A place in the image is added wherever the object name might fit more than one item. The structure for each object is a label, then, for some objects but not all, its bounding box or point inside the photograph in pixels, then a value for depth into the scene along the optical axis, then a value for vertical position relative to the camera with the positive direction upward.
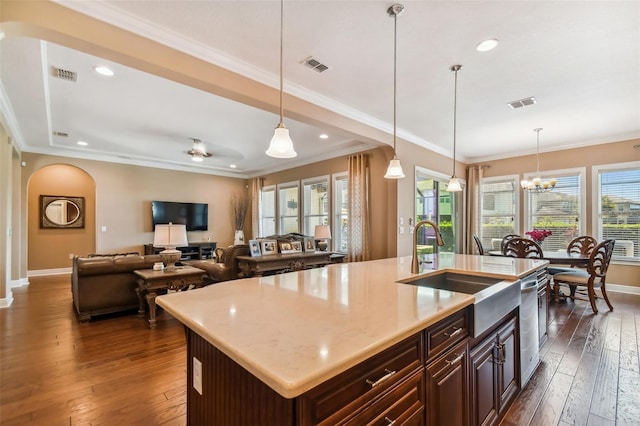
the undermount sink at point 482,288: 1.58 -0.54
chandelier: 4.91 +0.50
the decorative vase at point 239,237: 8.30 -0.67
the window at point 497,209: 6.35 +0.09
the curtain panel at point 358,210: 5.54 +0.06
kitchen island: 0.82 -0.42
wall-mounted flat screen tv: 7.60 -0.01
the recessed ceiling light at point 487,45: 2.59 +1.52
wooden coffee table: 3.65 -0.90
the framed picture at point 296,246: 5.20 -0.59
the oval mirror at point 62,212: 6.91 +0.04
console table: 4.39 -0.80
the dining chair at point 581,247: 4.55 -0.61
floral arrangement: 4.59 -0.35
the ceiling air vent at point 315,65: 2.89 +1.51
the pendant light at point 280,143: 2.05 +0.49
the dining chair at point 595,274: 3.94 -0.85
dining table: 3.99 -0.65
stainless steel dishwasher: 2.15 -0.89
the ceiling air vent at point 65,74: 3.11 +1.52
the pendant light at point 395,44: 2.18 +1.48
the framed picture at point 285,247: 5.04 -0.59
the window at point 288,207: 7.62 +0.17
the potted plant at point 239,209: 9.01 +0.13
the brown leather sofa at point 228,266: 4.50 -0.82
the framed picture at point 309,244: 5.46 -0.59
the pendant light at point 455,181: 3.39 +0.38
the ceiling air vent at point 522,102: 3.78 +1.46
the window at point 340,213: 6.45 +0.00
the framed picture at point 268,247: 4.73 -0.55
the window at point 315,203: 6.80 +0.25
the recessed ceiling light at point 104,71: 3.04 +1.51
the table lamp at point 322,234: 5.91 -0.42
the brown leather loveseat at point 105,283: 3.65 -0.91
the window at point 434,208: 5.86 +0.11
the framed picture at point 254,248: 4.57 -0.55
